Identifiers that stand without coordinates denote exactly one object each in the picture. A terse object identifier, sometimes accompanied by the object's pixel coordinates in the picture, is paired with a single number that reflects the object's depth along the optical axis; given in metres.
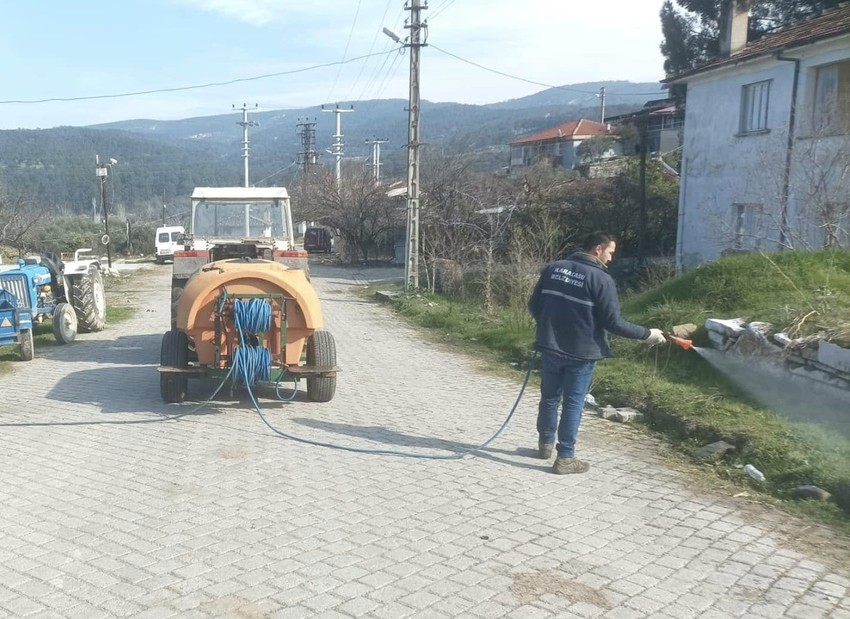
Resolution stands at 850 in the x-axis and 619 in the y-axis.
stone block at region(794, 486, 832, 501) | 5.48
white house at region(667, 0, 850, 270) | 14.46
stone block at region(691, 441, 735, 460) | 6.47
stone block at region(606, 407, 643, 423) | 7.80
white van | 41.31
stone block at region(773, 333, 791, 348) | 7.97
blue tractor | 12.08
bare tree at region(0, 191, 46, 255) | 27.72
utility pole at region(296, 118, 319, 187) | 68.62
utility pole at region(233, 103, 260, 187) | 50.66
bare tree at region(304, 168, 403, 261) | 36.88
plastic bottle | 5.95
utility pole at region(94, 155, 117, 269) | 29.80
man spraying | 5.99
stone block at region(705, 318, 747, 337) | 8.71
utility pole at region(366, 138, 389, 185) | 62.29
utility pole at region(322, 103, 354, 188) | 53.28
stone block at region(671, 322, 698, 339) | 9.45
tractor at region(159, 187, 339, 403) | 7.69
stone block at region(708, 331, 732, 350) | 8.84
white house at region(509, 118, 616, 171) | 58.19
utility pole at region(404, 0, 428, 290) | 20.59
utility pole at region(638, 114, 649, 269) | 23.30
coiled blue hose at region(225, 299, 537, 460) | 7.61
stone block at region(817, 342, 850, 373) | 7.13
